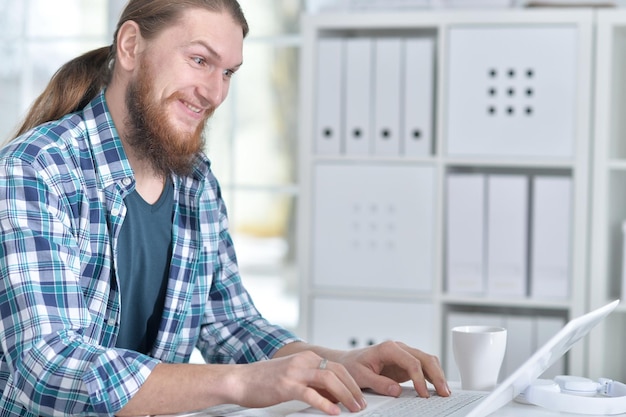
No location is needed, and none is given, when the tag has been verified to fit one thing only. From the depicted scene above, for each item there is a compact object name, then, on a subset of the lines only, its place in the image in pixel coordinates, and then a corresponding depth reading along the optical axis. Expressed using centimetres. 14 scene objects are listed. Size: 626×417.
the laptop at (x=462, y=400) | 111
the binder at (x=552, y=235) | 269
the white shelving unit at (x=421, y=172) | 269
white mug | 132
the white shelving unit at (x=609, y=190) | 264
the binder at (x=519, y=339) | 276
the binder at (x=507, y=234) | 272
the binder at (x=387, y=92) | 279
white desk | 122
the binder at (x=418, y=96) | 278
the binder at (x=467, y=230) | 274
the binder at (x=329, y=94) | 283
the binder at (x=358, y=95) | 281
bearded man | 122
